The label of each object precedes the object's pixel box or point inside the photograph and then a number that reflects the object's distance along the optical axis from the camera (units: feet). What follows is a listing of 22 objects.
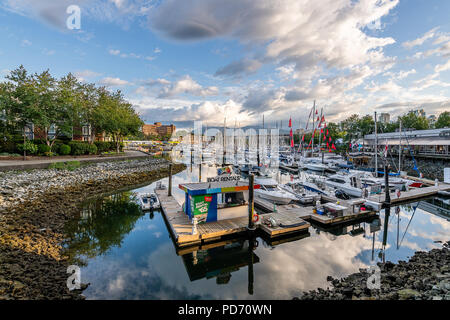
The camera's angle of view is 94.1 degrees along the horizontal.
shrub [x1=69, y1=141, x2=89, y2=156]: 118.83
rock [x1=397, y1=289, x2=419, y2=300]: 20.93
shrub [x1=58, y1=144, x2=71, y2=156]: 112.07
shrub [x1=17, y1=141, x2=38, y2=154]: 92.12
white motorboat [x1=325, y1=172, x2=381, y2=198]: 65.62
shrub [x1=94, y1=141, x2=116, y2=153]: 144.56
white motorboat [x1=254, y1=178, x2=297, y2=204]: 57.88
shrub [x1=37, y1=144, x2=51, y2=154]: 101.40
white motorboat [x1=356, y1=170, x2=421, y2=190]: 74.08
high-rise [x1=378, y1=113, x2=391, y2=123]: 445.78
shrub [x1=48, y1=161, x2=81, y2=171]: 84.76
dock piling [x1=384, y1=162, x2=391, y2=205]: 57.80
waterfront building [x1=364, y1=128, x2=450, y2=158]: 139.99
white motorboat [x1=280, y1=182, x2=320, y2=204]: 58.67
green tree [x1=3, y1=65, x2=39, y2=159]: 89.20
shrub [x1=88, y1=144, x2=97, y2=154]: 127.13
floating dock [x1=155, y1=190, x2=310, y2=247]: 36.65
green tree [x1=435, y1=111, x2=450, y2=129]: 197.08
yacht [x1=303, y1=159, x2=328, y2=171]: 122.11
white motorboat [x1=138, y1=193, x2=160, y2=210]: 54.95
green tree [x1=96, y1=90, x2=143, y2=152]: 131.85
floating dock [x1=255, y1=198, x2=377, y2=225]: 47.40
